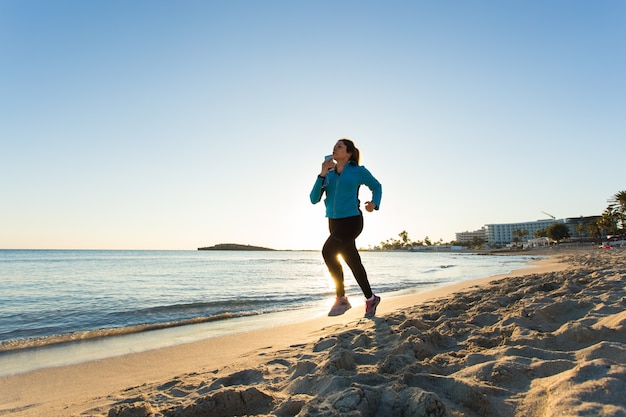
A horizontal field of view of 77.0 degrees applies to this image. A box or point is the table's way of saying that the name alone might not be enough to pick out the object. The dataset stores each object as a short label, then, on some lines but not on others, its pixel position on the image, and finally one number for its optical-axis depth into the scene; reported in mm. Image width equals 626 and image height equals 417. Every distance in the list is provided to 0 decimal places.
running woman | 4406
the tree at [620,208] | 67312
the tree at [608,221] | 80875
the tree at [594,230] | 95256
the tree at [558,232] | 98500
